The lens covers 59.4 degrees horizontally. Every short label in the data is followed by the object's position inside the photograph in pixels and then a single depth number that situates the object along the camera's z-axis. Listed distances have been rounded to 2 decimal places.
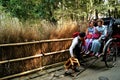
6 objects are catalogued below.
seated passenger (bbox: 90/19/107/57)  3.13
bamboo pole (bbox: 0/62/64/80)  2.54
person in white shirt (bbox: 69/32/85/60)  2.86
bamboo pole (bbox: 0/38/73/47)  2.61
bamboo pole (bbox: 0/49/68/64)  2.57
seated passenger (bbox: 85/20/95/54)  3.22
